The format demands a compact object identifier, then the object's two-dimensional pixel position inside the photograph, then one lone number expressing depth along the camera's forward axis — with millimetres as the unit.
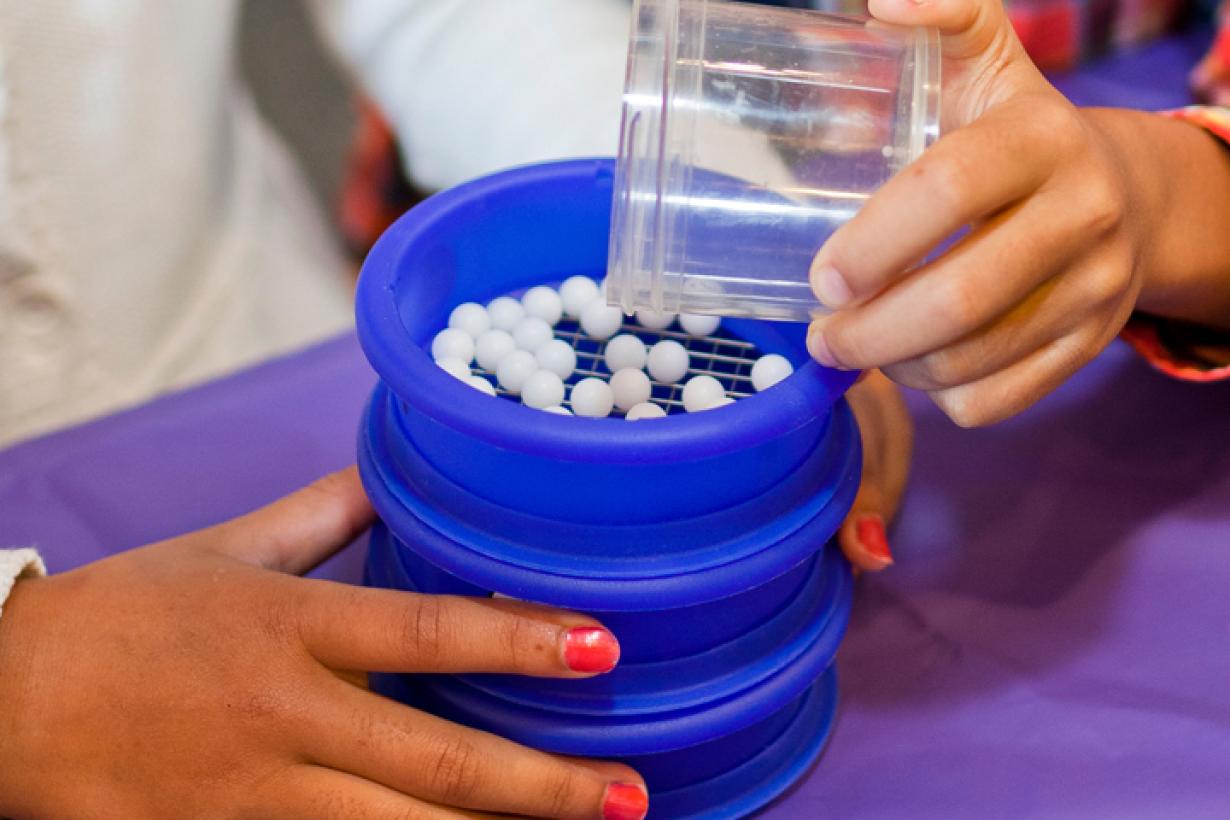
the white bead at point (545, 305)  580
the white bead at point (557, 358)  557
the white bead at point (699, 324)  581
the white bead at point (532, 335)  563
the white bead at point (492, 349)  549
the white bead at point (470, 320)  560
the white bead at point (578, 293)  583
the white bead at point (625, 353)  569
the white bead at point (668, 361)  560
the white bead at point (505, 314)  574
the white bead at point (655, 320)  573
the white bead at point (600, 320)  579
